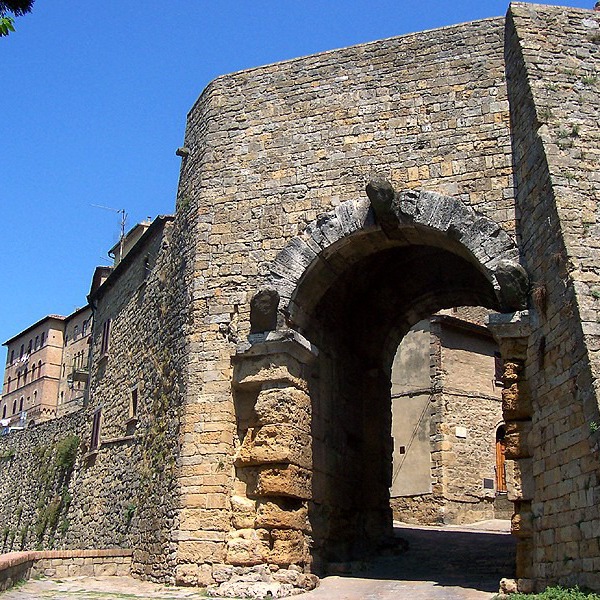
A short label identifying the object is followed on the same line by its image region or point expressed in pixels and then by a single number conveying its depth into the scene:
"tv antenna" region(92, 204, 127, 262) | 35.78
